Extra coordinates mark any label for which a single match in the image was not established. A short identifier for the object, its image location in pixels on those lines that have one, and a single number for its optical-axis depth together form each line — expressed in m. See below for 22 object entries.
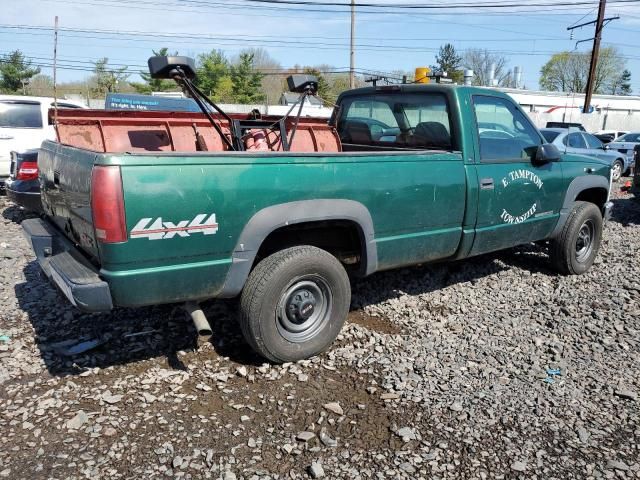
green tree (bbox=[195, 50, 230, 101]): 46.06
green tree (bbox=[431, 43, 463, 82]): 64.44
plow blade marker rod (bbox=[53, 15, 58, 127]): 3.48
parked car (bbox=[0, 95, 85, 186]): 9.37
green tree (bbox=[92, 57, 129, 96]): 40.25
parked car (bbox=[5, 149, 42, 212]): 6.61
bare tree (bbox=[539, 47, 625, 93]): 65.56
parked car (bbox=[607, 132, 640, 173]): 17.59
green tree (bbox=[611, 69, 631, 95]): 68.44
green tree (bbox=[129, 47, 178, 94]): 40.78
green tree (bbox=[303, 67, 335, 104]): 43.12
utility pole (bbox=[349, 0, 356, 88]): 30.81
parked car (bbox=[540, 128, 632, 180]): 13.00
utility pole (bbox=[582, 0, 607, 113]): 26.69
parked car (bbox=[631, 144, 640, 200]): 9.61
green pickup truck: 2.91
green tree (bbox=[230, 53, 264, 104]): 45.22
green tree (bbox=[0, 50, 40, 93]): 39.28
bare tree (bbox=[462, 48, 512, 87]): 62.91
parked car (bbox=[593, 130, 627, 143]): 18.84
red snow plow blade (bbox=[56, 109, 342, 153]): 4.49
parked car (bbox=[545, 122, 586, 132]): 17.70
